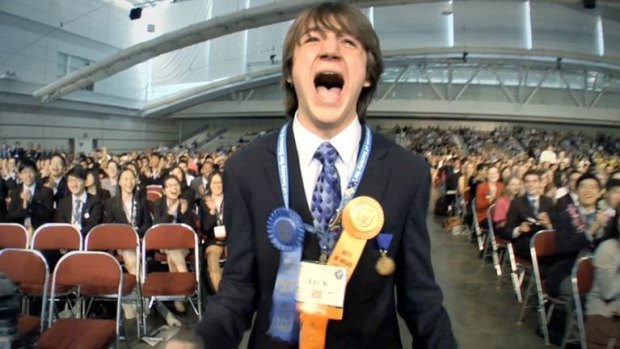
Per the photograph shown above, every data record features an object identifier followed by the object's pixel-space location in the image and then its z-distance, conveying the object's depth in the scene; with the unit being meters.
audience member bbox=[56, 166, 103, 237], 5.31
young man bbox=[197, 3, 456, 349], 1.14
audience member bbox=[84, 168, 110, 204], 5.77
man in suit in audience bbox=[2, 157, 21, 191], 7.10
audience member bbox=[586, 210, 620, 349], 3.20
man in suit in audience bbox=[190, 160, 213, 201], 7.79
